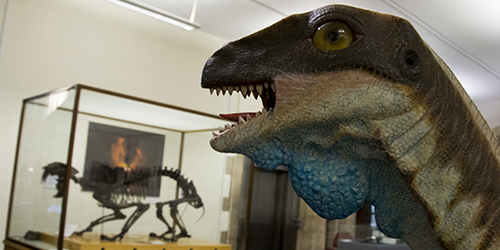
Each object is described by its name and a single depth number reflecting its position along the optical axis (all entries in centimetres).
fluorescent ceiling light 402
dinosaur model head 67
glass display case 410
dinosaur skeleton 425
